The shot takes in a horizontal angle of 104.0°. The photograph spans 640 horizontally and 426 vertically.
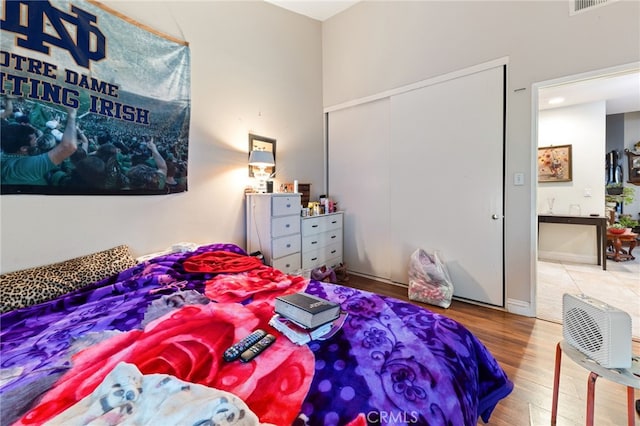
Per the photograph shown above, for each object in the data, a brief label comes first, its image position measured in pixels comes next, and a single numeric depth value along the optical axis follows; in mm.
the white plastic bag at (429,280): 2557
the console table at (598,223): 3521
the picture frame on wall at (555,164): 4043
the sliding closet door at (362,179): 3236
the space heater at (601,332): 875
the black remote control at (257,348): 817
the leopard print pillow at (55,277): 1303
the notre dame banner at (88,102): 1511
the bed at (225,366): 620
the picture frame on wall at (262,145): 2861
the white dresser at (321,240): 2930
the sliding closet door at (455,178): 2451
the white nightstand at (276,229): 2535
